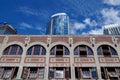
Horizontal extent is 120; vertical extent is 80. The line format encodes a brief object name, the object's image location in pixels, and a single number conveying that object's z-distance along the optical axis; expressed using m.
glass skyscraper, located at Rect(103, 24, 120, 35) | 86.64
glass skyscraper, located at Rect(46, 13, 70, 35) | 74.01
